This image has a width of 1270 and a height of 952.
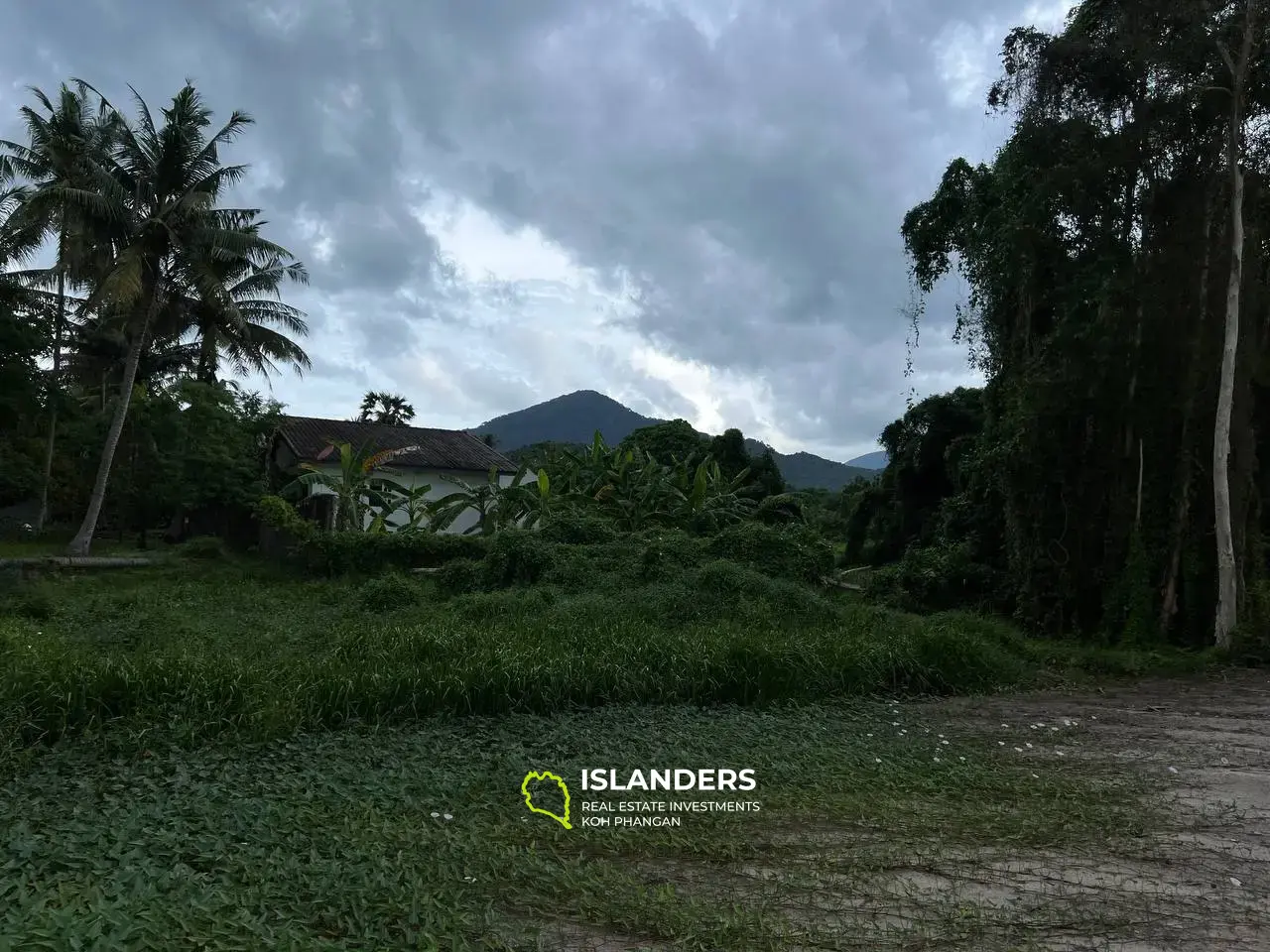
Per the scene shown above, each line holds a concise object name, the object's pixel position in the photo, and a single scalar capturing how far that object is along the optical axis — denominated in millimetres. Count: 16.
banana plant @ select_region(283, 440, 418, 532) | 18547
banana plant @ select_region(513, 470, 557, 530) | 17906
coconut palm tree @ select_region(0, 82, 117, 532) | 17672
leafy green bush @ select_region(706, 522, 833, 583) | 14391
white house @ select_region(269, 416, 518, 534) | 27828
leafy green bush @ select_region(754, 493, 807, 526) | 20453
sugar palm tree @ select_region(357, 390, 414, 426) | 42375
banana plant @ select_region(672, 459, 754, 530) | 18047
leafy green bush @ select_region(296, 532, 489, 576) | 15680
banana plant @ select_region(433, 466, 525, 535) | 18516
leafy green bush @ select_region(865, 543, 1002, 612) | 14500
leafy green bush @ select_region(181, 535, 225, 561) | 17433
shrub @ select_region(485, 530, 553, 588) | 13523
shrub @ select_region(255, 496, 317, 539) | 16125
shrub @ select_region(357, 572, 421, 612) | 11930
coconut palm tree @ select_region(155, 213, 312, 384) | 21078
